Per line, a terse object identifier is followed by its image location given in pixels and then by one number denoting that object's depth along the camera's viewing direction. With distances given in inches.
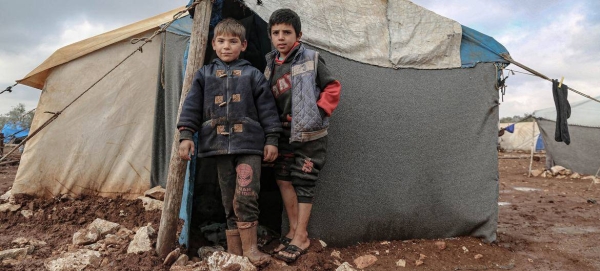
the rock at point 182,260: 95.3
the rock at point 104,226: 118.2
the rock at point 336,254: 107.1
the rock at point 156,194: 170.4
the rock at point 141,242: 102.0
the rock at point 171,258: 95.5
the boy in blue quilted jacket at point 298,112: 97.2
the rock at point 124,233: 114.7
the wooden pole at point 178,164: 99.3
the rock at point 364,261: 106.9
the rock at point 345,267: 94.3
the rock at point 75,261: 93.5
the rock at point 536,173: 437.4
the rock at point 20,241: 117.3
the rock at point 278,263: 95.0
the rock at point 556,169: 426.7
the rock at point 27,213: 158.5
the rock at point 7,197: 181.6
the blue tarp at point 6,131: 633.3
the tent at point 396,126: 119.0
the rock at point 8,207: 161.1
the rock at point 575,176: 414.6
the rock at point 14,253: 101.4
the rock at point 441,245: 125.5
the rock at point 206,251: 103.0
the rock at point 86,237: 111.5
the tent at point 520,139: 858.8
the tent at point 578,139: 417.1
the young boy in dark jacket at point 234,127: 93.9
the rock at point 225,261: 89.7
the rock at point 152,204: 158.3
